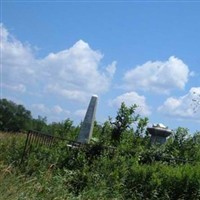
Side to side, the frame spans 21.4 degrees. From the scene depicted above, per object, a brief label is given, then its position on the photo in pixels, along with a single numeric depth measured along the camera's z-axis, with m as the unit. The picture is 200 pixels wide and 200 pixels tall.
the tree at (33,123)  64.85
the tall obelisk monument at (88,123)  14.54
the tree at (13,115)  68.81
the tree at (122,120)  15.52
